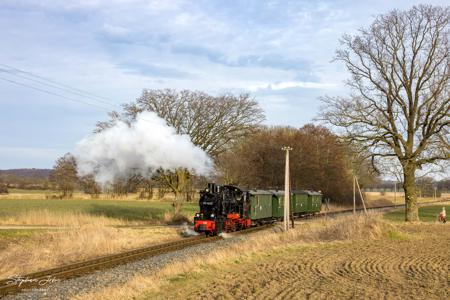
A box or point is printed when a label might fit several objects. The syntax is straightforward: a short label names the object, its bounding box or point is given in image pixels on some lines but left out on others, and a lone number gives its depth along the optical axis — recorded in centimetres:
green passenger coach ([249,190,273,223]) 3309
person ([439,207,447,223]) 3838
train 2828
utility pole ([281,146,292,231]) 3195
